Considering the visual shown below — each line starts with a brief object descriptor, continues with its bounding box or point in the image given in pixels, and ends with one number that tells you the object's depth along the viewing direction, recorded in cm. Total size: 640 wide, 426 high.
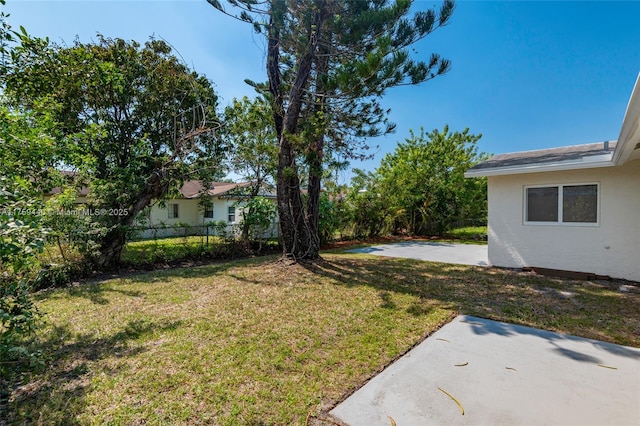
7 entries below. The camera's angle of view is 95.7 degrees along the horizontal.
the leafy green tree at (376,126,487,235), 1570
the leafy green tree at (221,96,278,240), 1059
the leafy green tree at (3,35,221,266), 816
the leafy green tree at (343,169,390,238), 1407
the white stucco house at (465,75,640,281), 619
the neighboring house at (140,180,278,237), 1773
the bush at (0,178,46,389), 213
